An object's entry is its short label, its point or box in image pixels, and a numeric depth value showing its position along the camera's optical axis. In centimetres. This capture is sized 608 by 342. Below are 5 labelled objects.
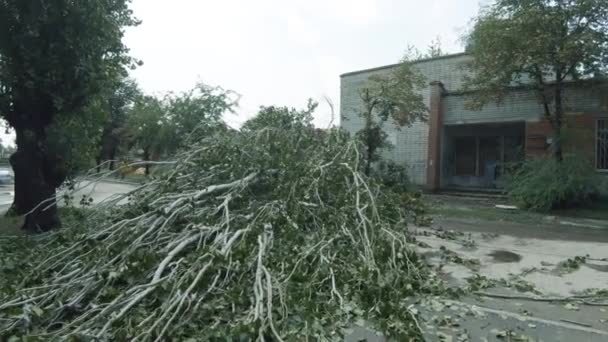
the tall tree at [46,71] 688
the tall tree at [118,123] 2814
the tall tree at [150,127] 2386
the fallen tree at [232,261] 317
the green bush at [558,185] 1000
